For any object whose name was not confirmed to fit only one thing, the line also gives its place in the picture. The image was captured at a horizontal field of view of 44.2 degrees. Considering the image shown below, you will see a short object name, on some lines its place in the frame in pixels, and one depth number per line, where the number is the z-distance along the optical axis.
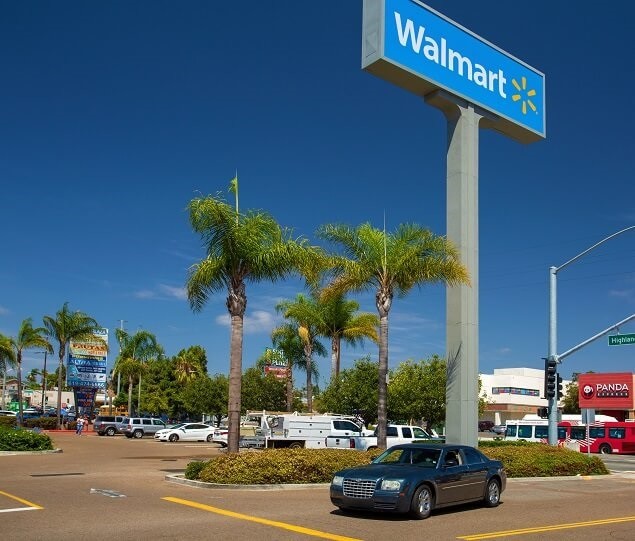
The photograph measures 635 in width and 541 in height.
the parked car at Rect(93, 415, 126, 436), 62.19
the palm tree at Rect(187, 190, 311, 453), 23.61
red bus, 51.66
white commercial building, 103.94
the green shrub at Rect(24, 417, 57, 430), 67.21
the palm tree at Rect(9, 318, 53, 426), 65.12
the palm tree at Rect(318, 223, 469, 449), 25.80
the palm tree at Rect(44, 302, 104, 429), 60.75
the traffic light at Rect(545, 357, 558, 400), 31.55
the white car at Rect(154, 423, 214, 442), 54.19
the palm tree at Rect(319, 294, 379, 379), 45.12
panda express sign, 72.62
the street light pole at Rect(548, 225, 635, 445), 31.22
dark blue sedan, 13.85
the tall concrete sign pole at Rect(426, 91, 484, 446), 25.62
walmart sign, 24.52
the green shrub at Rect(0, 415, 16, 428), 63.07
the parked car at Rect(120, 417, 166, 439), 60.47
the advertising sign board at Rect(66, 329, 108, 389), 62.38
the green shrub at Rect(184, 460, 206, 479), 20.36
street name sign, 32.28
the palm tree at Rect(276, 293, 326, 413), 46.09
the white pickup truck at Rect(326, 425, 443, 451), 34.97
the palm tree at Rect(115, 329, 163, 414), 82.94
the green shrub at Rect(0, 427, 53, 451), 32.77
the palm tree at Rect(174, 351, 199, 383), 91.38
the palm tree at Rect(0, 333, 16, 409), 63.44
